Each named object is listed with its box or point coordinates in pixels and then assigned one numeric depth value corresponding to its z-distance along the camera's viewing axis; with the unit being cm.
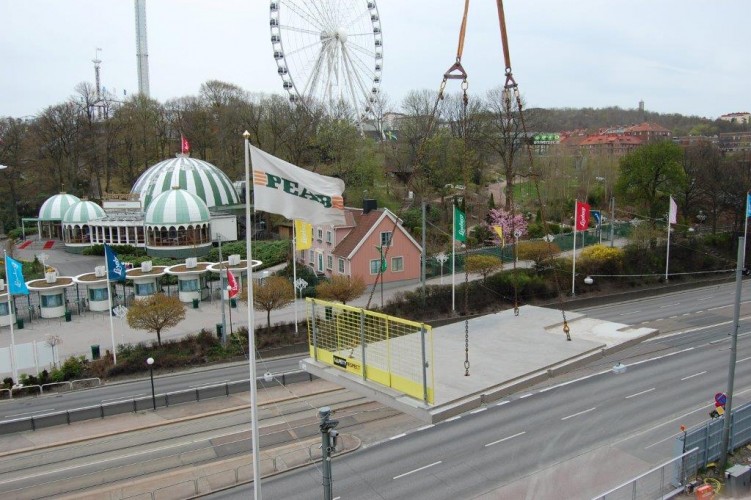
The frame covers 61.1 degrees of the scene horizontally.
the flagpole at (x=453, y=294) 3539
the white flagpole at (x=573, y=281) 4115
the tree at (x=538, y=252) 4256
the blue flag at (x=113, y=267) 3175
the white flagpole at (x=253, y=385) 1159
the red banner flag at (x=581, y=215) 3636
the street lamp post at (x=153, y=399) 2488
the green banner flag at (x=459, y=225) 3475
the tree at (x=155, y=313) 3084
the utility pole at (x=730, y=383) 1641
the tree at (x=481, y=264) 3869
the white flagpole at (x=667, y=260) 4690
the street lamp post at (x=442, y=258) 4222
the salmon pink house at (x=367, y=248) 4303
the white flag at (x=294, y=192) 1155
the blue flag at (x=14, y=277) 2972
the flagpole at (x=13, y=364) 2880
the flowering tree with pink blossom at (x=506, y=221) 5366
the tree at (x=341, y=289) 3462
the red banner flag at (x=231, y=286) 3093
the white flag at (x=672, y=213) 4266
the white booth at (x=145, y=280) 4059
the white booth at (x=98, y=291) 3966
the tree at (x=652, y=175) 5626
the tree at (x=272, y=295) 3328
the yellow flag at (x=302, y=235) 3278
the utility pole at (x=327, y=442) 1080
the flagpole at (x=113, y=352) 3063
